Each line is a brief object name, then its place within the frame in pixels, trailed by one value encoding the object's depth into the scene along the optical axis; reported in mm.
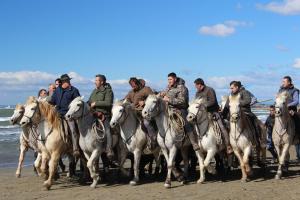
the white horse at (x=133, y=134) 12312
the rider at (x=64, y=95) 12898
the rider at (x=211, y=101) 12500
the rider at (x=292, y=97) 12828
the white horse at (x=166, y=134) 11973
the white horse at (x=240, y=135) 11805
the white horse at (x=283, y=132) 12180
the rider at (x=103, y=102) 12523
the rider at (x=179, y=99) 12383
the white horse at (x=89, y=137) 11972
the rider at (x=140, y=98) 12367
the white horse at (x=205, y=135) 12234
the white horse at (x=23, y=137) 12836
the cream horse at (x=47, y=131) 12086
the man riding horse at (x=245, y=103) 12359
